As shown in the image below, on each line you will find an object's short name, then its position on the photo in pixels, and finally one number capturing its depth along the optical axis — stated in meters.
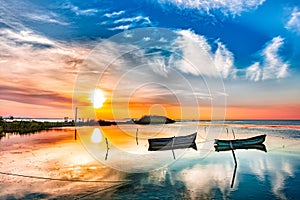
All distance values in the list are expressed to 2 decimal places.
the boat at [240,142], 25.00
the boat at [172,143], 25.73
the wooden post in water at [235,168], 14.39
